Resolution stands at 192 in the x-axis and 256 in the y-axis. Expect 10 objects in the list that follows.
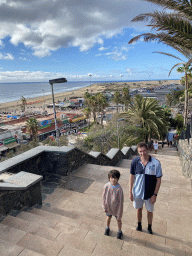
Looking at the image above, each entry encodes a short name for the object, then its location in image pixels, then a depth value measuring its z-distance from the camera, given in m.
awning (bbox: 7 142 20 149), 30.73
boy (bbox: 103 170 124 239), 2.93
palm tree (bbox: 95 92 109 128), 43.38
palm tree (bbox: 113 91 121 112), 53.09
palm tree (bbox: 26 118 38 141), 33.28
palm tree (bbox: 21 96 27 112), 70.37
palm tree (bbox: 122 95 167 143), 18.53
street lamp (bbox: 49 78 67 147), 7.38
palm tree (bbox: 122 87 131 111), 54.81
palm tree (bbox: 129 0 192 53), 5.16
